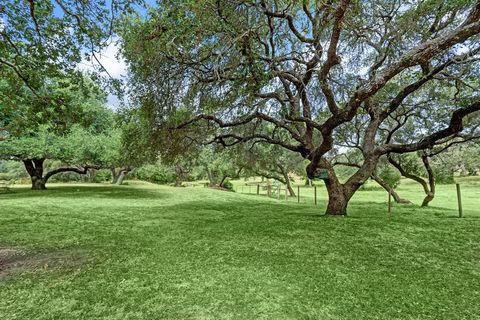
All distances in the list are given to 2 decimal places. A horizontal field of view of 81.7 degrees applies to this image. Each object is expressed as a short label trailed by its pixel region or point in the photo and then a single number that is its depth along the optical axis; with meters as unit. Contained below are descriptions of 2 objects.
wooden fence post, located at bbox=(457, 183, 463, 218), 7.56
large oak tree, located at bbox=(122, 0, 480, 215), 4.64
